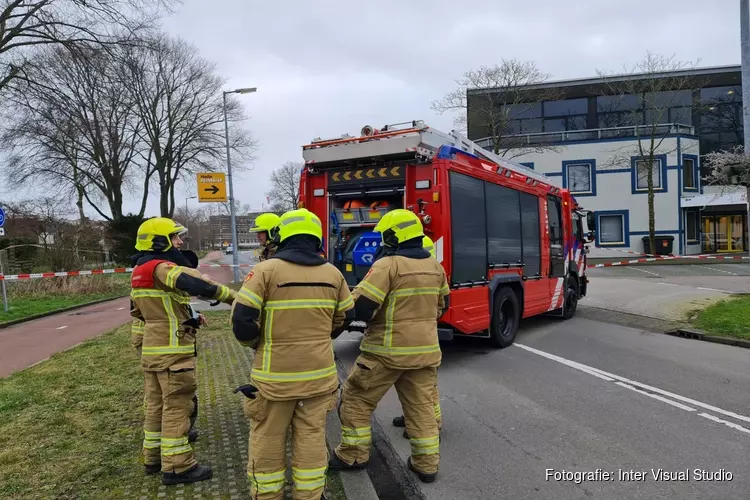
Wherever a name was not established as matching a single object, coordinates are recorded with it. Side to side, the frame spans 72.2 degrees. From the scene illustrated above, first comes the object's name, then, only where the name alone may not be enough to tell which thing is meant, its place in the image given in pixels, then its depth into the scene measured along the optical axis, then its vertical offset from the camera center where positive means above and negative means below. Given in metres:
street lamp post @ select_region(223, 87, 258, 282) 18.38 +1.65
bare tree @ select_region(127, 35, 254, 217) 32.78 +8.18
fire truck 6.30 +0.41
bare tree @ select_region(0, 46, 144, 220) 22.09 +5.98
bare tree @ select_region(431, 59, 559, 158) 27.17 +7.63
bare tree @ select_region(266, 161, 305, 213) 55.12 +6.09
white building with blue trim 29.66 +4.24
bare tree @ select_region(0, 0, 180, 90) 15.06 +6.62
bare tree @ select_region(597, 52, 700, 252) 28.11 +7.23
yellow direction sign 17.30 +1.99
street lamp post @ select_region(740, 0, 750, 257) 10.51 +3.52
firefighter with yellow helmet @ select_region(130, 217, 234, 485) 3.49 -0.69
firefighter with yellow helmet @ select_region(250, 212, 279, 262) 5.20 +0.15
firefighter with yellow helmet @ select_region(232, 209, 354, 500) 2.87 -0.67
